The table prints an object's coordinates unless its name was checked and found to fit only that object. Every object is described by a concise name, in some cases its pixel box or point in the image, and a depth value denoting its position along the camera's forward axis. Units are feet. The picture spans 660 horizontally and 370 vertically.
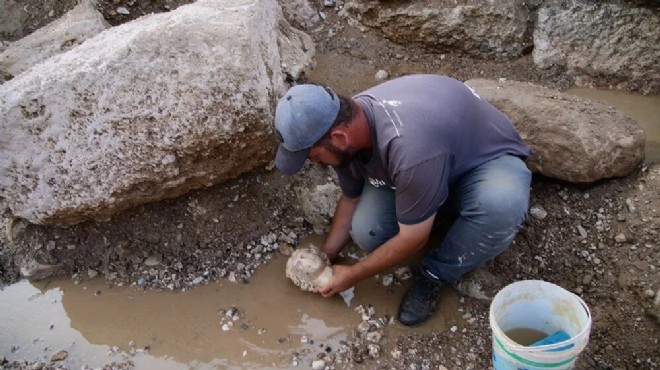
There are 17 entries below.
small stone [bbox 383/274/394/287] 10.25
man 7.77
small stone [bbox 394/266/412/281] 10.32
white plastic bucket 7.13
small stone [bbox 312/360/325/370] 9.19
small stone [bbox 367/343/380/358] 9.25
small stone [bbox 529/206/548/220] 10.24
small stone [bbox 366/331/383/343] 9.45
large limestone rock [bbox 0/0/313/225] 9.28
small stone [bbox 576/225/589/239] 10.03
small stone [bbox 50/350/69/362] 9.78
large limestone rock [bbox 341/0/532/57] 12.76
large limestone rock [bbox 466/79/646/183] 9.93
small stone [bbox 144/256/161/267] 10.80
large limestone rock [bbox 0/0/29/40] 14.94
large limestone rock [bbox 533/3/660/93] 12.00
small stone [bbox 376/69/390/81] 12.97
